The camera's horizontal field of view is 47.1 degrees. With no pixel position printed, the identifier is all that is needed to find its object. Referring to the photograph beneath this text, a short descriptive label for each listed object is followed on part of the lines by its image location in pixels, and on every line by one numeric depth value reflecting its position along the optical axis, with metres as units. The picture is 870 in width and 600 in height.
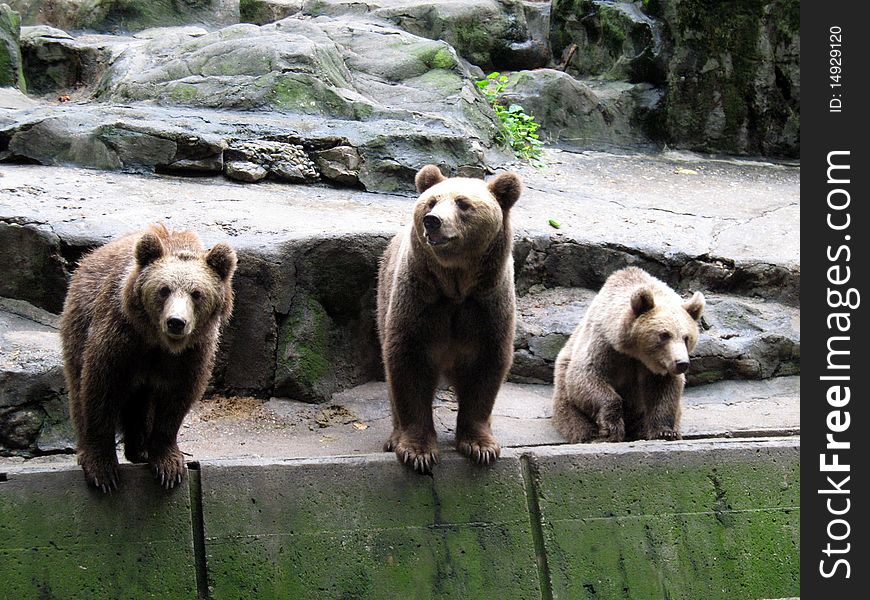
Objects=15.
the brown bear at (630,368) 6.40
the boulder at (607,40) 12.37
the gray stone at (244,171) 8.62
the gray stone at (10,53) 10.91
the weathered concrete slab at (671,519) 5.58
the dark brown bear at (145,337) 4.61
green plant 10.95
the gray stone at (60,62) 11.50
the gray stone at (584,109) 12.03
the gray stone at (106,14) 13.31
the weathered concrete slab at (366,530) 5.18
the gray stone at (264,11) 13.39
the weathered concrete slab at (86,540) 4.87
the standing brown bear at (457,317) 5.39
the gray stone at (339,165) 8.84
